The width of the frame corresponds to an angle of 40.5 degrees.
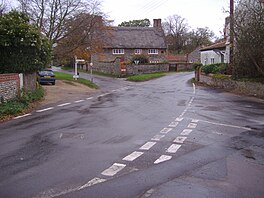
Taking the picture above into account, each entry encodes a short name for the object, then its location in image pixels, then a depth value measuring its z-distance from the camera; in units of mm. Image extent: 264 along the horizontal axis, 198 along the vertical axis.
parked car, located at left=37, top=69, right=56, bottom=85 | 32312
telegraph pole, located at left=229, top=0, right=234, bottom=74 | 25125
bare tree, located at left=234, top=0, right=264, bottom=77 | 22953
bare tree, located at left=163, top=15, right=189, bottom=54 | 100125
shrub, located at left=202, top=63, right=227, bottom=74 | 34056
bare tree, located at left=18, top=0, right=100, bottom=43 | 37188
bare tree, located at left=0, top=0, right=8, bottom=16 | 33000
